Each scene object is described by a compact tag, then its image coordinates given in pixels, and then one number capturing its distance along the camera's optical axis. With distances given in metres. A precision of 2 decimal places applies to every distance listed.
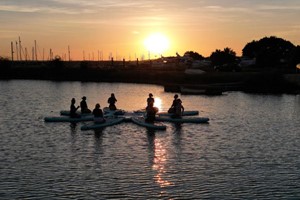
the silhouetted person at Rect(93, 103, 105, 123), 39.50
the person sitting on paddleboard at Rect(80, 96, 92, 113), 45.00
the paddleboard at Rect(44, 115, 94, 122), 43.41
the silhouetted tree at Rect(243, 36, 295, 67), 146.75
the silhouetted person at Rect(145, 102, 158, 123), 40.62
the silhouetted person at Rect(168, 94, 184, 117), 43.12
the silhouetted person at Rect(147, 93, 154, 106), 40.03
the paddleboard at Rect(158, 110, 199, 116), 47.94
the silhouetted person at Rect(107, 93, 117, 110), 45.49
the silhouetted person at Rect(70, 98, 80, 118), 43.66
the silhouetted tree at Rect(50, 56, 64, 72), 144.38
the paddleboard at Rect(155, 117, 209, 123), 43.00
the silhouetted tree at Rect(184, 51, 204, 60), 194.25
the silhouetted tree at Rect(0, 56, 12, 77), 151.38
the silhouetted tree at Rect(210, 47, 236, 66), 135.12
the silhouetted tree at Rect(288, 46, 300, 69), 105.29
